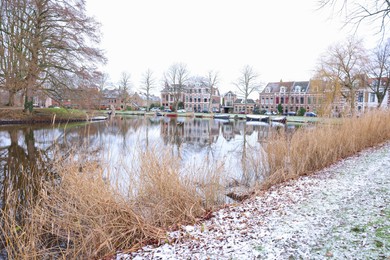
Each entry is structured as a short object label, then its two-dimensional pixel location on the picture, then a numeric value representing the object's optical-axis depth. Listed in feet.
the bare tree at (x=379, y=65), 73.41
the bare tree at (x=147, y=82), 180.24
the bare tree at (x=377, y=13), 19.71
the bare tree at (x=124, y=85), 182.50
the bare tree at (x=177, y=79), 171.32
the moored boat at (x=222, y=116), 134.45
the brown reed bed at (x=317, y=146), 17.69
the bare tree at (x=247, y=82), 153.86
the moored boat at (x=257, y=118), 120.95
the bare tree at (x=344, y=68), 73.77
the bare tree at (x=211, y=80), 170.71
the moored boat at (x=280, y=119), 112.16
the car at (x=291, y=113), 147.64
